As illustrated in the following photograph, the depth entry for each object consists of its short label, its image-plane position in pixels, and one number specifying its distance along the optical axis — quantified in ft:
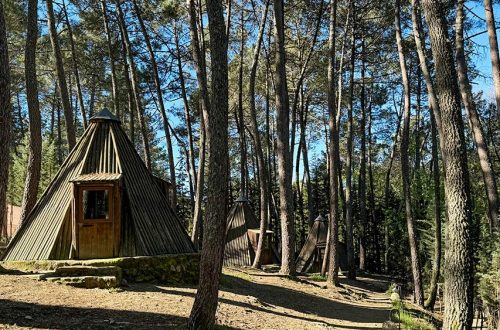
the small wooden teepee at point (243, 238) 67.87
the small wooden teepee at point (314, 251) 80.07
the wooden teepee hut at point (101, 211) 33.09
